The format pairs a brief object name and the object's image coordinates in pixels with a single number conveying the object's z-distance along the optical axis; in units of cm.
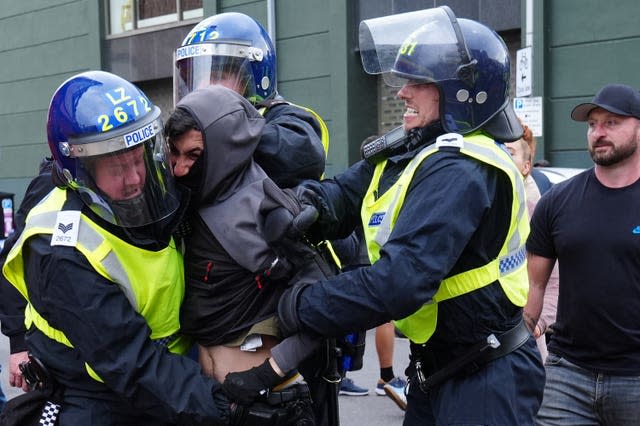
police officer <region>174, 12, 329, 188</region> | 279
